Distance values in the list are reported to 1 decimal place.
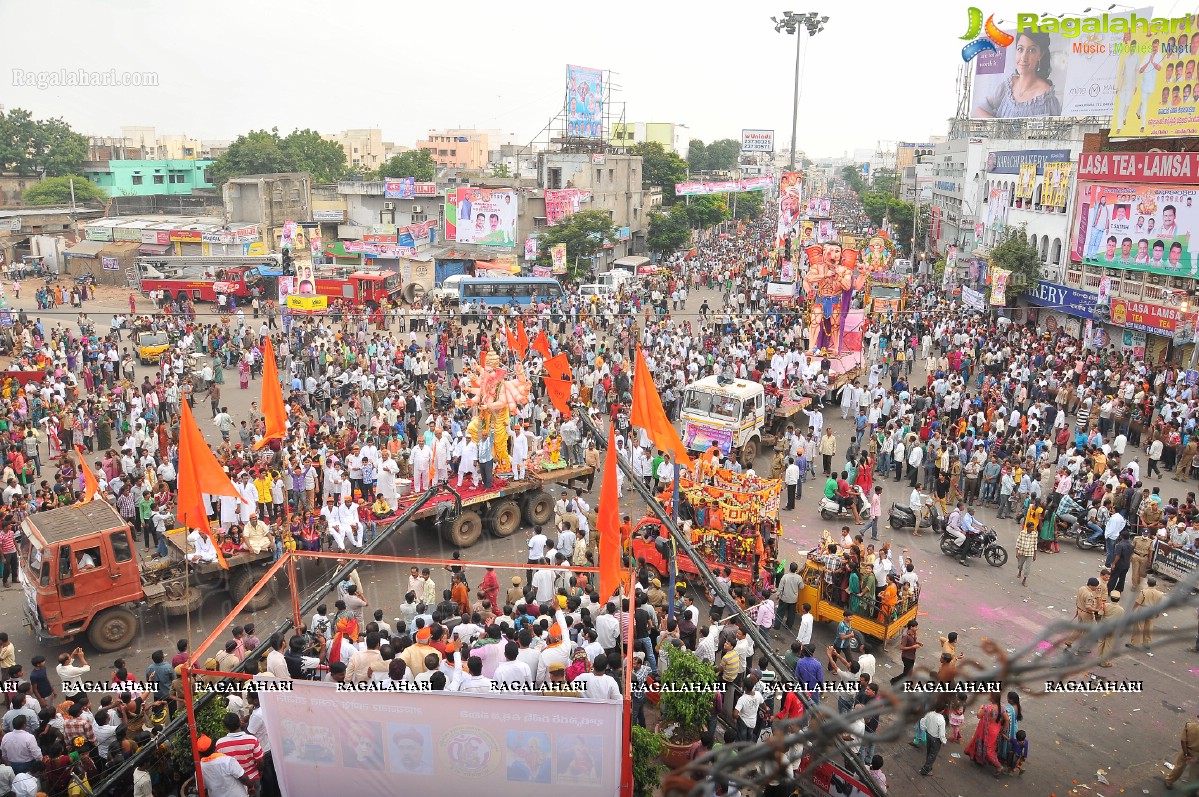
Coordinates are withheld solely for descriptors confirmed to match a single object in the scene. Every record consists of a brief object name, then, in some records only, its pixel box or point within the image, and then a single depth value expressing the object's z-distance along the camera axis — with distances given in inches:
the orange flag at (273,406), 580.1
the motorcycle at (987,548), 591.2
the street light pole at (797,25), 1700.3
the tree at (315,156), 2913.4
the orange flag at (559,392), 706.2
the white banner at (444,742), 277.4
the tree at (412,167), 2878.9
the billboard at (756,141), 4618.6
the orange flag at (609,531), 379.9
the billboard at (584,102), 2269.9
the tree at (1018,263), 1365.7
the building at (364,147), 4879.4
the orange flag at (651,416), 512.1
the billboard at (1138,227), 1072.2
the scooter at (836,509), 658.8
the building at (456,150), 4800.7
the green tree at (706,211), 2564.0
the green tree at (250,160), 2770.7
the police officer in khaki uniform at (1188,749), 344.5
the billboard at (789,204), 1546.5
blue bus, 1526.8
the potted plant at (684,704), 362.9
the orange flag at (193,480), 434.0
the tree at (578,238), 1834.4
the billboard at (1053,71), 1416.1
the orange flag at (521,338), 812.3
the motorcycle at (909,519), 645.9
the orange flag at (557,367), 730.9
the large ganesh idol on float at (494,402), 597.3
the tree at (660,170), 2768.2
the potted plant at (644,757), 324.5
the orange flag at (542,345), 813.9
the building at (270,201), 1980.8
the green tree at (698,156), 4857.3
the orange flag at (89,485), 526.9
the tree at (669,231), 2345.0
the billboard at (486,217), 1812.3
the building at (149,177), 2714.1
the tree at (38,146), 2662.4
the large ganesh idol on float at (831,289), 970.7
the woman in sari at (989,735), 374.3
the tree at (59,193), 2509.8
